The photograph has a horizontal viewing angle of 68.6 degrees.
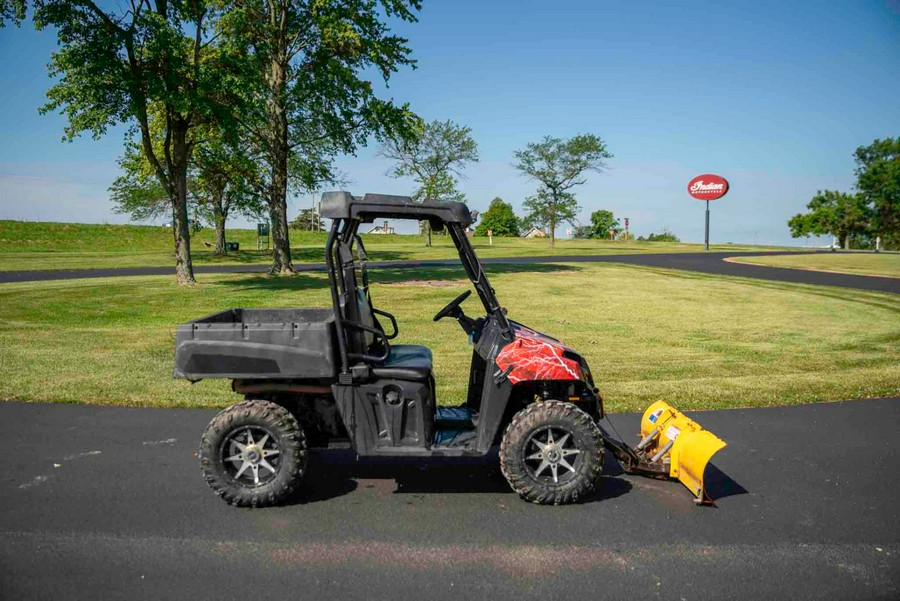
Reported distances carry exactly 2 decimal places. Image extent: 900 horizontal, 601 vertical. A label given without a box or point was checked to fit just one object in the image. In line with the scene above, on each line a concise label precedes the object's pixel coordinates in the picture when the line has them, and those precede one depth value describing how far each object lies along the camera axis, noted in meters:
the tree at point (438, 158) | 59.47
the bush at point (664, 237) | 102.18
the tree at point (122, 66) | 17.55
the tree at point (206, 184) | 26.14
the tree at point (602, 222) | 115.71
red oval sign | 59.91
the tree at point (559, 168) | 57.66
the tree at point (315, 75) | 24.55
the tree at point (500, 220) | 109.44
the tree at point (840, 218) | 78.88
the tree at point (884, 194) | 76.88
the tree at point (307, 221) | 87.28
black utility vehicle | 4.96
